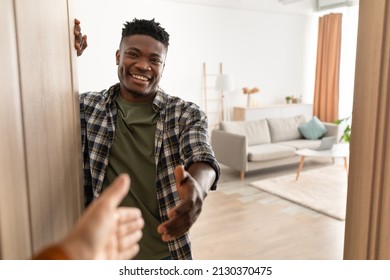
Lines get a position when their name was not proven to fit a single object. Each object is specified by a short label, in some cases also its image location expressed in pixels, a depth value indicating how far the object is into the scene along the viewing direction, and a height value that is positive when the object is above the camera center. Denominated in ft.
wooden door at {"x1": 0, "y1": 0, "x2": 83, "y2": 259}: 1.68 -0.31
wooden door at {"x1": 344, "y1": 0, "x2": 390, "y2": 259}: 2.33 -0.46
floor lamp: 17.19 -0.51
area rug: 11.94 -4.45
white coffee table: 14.55 -3.31
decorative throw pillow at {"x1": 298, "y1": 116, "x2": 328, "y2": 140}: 18.48 -2.93
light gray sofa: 15.34 -3.34
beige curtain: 21.42 +0.27
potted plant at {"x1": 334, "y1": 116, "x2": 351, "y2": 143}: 17.72 -3.14
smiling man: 3.63 -0.68
